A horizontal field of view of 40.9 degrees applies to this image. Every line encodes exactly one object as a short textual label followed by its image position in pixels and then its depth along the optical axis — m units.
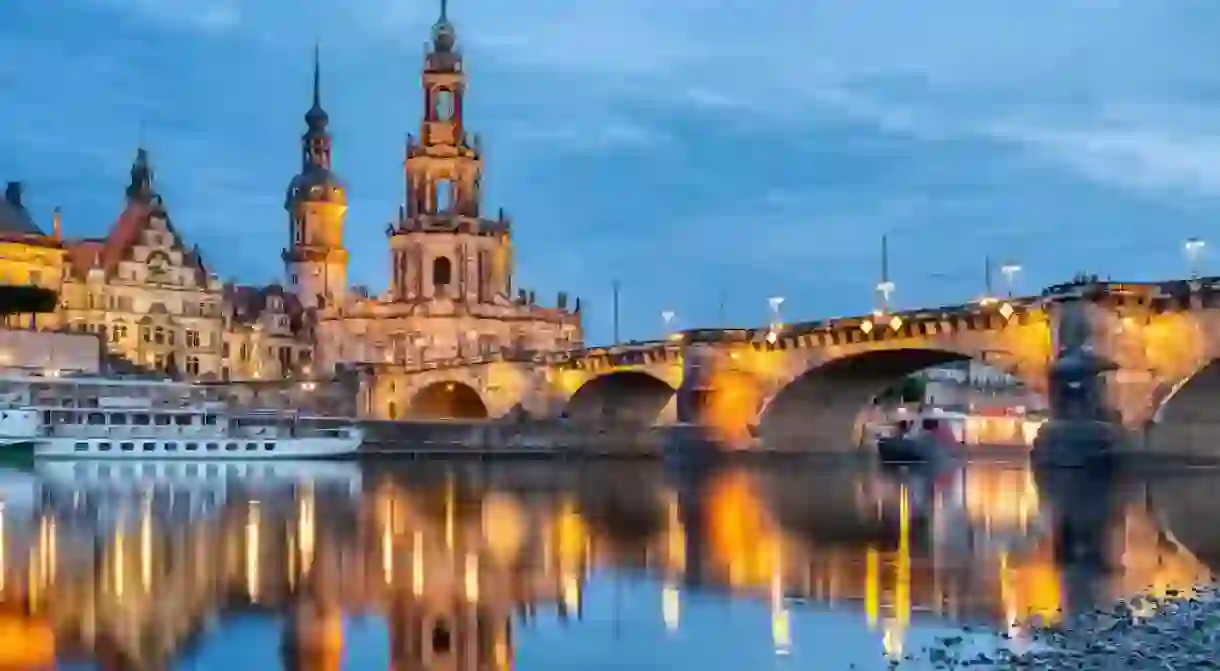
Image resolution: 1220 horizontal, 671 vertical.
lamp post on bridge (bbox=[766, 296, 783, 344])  76.00
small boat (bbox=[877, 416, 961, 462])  79.81
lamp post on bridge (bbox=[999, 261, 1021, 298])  65.19
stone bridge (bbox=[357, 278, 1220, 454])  55.22
